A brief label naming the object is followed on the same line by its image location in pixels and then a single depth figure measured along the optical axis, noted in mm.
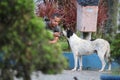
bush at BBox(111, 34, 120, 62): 11452
